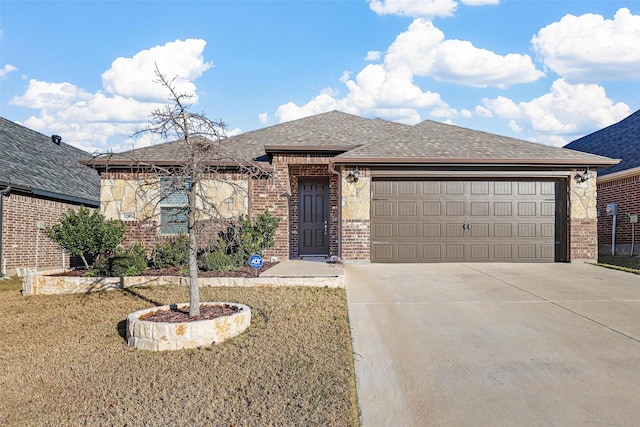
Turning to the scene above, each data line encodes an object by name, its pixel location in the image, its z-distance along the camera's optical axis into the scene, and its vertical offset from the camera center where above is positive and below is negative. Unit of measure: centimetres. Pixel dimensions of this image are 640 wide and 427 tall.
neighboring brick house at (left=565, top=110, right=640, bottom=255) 1300 +84
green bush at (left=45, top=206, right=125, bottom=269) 873 -32
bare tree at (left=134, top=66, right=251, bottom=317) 519 +78
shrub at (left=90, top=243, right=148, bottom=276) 859 -94
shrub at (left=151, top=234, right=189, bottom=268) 962 -81
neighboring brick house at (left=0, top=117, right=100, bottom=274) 1147 +71
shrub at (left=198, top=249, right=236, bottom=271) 896 -92
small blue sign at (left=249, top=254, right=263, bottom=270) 712 -71
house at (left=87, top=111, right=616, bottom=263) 1065 +41
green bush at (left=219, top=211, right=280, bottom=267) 951 -45
